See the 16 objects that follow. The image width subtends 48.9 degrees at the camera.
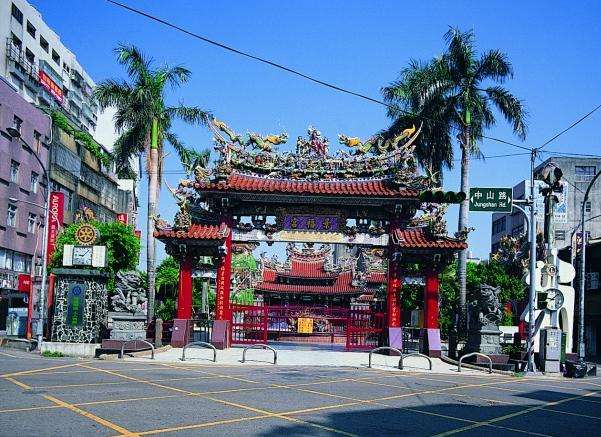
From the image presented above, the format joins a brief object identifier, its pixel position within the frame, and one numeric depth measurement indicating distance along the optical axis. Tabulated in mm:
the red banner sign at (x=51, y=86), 58156
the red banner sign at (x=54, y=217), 40219
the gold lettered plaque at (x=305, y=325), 29141
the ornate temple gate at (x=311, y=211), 25406
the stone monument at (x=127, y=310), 22812
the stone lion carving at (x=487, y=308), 22922
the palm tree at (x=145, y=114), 33688
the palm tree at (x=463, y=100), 33250
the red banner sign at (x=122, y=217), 62375
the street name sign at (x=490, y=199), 20703
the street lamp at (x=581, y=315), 27031
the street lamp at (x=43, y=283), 28198
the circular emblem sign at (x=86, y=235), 24422
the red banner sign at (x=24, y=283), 45688
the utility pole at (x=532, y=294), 21312
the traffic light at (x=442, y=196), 25453
